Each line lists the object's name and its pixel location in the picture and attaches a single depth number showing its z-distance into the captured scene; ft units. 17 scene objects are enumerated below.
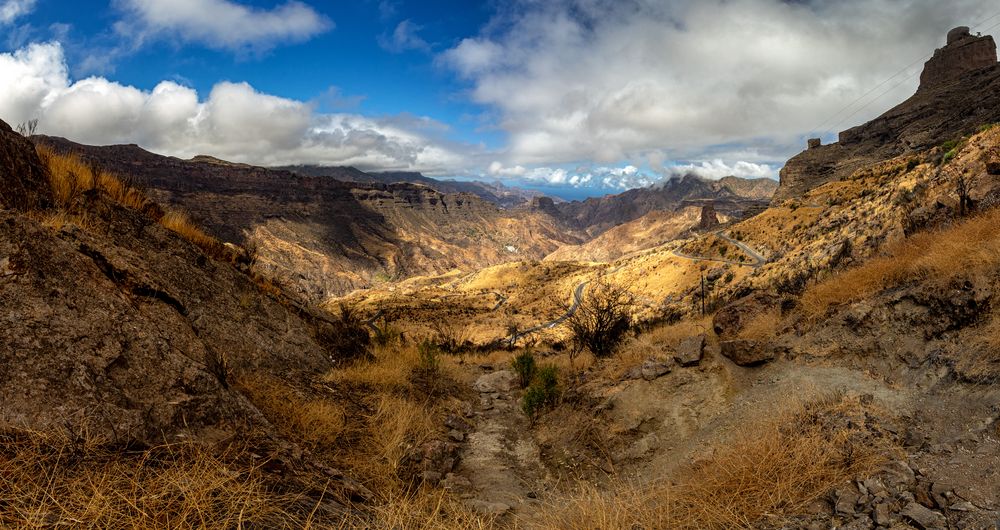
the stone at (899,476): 10.25
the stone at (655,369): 27.12
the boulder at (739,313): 30.55
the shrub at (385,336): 37.91
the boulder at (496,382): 38.16
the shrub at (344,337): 29.43
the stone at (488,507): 15.96
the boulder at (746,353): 23.90
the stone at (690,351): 26.81
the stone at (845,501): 9.85
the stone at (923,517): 8.64
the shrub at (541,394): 29.27
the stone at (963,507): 8.86
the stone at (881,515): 9.10
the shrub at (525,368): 38.19
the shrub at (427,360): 32.58
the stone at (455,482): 18.81
